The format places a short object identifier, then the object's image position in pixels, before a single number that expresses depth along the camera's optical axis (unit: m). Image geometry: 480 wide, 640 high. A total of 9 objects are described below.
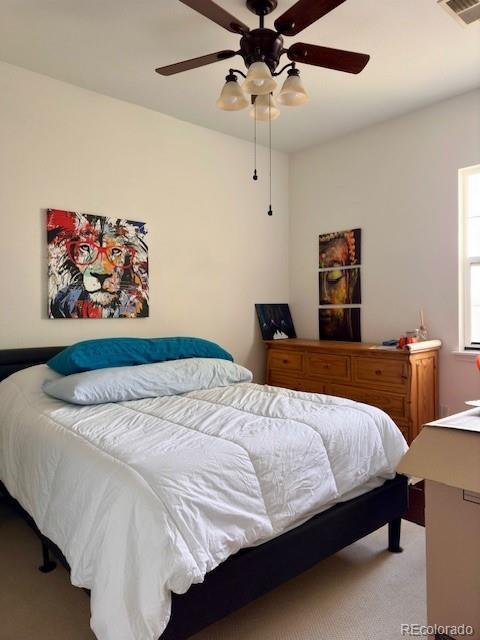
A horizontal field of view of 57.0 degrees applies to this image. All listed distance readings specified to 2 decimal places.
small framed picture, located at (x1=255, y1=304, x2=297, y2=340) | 4.34
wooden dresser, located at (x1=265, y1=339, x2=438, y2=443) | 3.18
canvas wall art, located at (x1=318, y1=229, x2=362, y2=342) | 4.05
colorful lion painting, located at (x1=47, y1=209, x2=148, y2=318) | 3.04
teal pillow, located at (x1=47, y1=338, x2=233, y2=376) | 2.56
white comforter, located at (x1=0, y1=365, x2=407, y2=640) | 1.25
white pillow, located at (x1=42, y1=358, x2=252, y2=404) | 2.27
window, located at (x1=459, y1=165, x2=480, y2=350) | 3.40
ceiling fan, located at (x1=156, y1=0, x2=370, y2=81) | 1.85
